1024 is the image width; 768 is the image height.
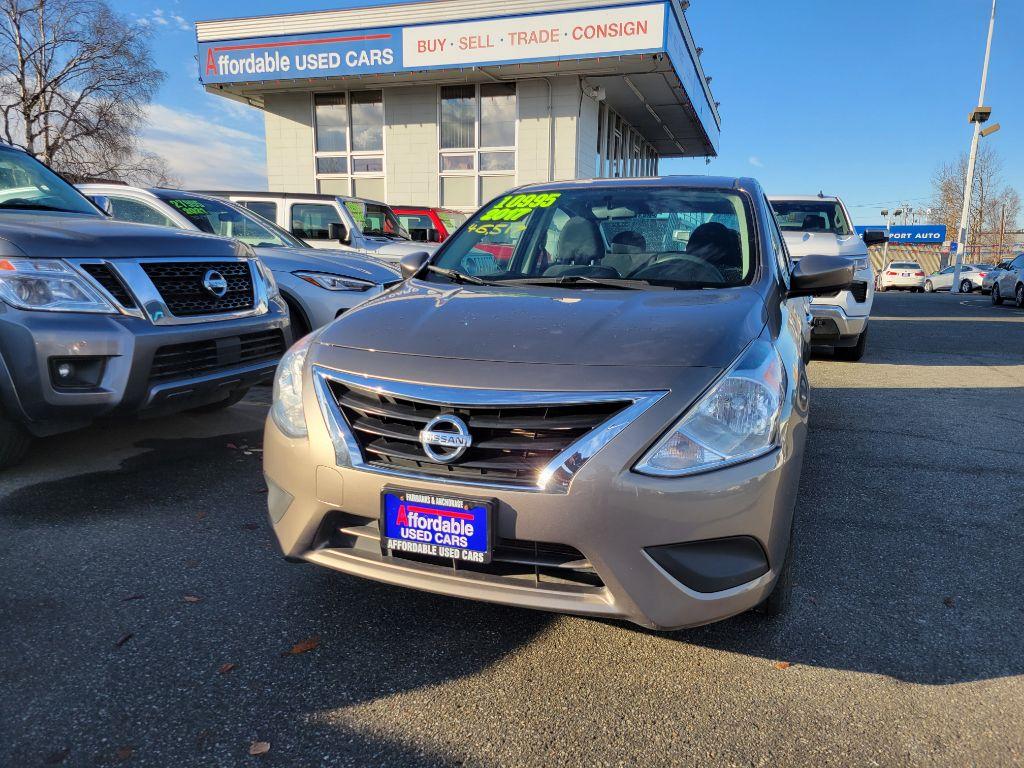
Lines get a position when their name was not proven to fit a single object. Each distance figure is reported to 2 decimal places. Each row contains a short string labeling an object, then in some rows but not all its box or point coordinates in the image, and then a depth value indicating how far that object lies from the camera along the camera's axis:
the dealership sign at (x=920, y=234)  54.53
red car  12.07
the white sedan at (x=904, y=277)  31.66
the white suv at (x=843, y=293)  7.11
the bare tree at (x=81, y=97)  26.66
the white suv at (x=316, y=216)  8.98
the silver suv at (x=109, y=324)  3.21
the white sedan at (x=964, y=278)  29.73
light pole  27.17
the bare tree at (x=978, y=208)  52.56
